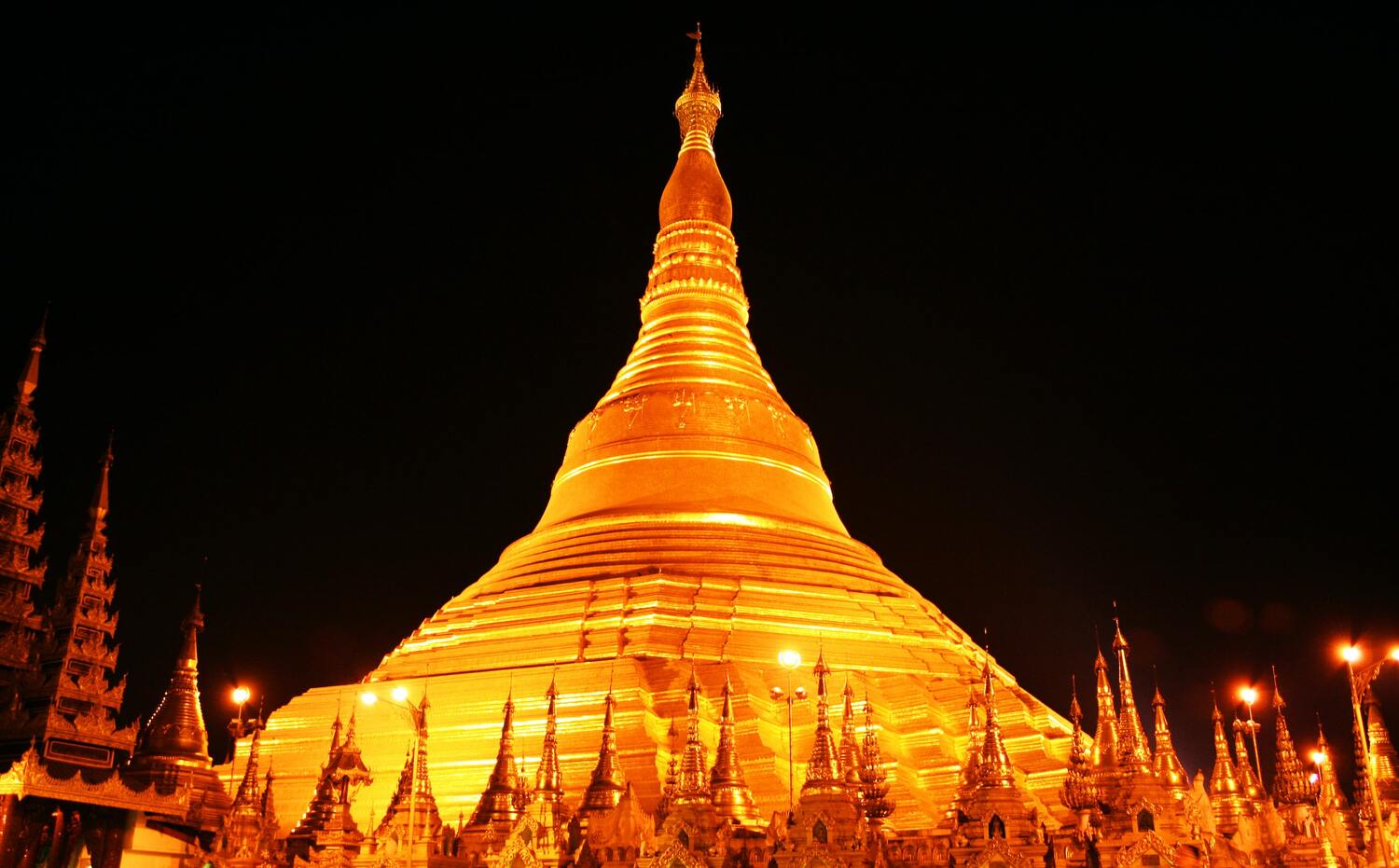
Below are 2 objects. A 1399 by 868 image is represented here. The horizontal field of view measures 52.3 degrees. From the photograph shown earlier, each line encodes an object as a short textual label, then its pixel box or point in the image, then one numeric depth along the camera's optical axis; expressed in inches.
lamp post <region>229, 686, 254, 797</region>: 802.7
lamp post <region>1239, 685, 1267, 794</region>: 818.8
